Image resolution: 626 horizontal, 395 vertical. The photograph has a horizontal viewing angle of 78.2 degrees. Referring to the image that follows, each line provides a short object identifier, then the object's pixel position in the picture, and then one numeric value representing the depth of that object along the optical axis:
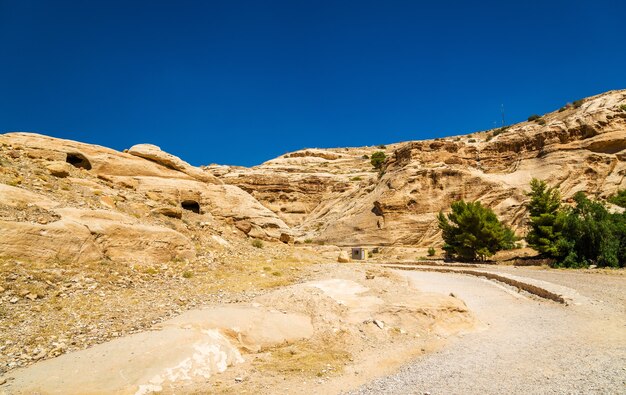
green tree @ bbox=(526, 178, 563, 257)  25.03
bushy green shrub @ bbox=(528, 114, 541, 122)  72.41
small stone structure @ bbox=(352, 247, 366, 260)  35.93
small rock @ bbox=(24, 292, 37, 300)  7.66
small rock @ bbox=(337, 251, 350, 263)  22.19
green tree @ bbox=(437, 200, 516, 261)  29.39
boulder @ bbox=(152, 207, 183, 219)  14.38
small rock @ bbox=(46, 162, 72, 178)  13.32
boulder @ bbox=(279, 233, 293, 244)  21.52
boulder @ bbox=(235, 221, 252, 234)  19.22
